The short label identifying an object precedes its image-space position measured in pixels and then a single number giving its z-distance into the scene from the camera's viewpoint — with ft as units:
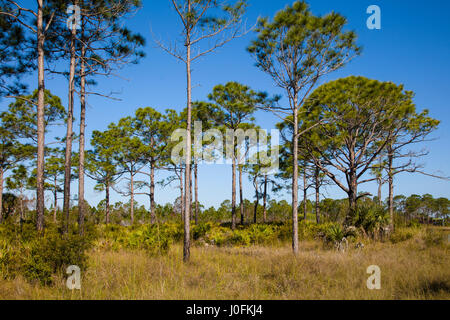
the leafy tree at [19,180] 72.59
